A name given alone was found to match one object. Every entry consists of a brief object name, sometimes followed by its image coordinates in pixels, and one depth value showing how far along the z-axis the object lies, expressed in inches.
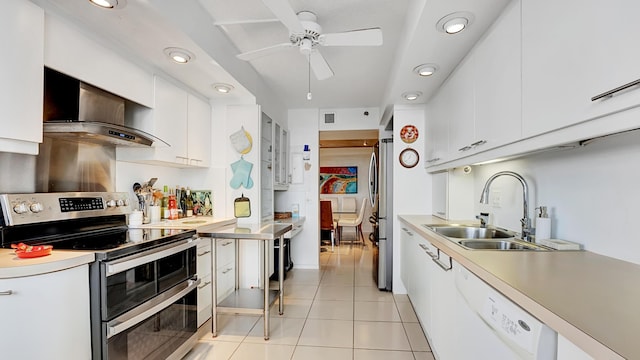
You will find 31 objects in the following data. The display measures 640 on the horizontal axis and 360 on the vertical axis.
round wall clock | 131.2
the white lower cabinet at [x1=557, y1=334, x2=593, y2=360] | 23.7
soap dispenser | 56.9
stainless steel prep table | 88.4
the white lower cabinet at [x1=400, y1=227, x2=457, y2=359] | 60.4
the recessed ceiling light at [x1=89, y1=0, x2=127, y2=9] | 56.5
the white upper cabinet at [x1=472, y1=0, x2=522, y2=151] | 53.8
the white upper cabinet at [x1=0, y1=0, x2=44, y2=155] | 50.3
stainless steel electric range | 54.1
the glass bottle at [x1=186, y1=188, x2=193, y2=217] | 118.3
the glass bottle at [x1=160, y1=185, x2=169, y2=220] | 105.6
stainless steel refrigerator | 133.0
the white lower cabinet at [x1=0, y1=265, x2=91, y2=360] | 42.9
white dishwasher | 28.1
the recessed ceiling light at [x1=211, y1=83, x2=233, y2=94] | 105.4
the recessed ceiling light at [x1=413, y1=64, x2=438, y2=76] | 87.5
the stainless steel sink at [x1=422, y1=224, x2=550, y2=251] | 61.8
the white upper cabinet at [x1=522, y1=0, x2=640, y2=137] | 32.0
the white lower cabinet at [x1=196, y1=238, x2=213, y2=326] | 90.5
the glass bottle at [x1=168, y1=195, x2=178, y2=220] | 106.1
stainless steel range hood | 63.5
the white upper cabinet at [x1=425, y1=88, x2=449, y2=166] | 99.4
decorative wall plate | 130.8
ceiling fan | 69.9
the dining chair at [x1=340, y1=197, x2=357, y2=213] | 295.3
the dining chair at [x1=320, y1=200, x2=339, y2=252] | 224.5
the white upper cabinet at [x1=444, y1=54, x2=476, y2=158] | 76.4
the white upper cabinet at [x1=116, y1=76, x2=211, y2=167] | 89.7
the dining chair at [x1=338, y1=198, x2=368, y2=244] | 251.2
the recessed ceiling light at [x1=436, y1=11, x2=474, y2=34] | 60.7
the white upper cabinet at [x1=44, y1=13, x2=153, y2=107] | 59.4
